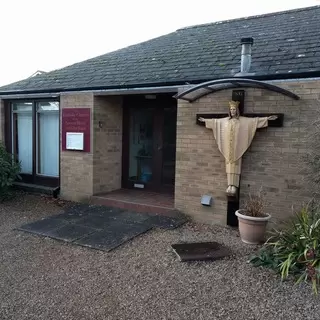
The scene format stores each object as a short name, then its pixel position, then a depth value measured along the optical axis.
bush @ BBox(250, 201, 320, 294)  3.42
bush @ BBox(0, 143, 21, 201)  7.39
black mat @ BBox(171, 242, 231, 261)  4.15
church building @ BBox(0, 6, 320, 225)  5.12
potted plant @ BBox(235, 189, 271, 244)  4.66
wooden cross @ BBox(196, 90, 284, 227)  5.10
